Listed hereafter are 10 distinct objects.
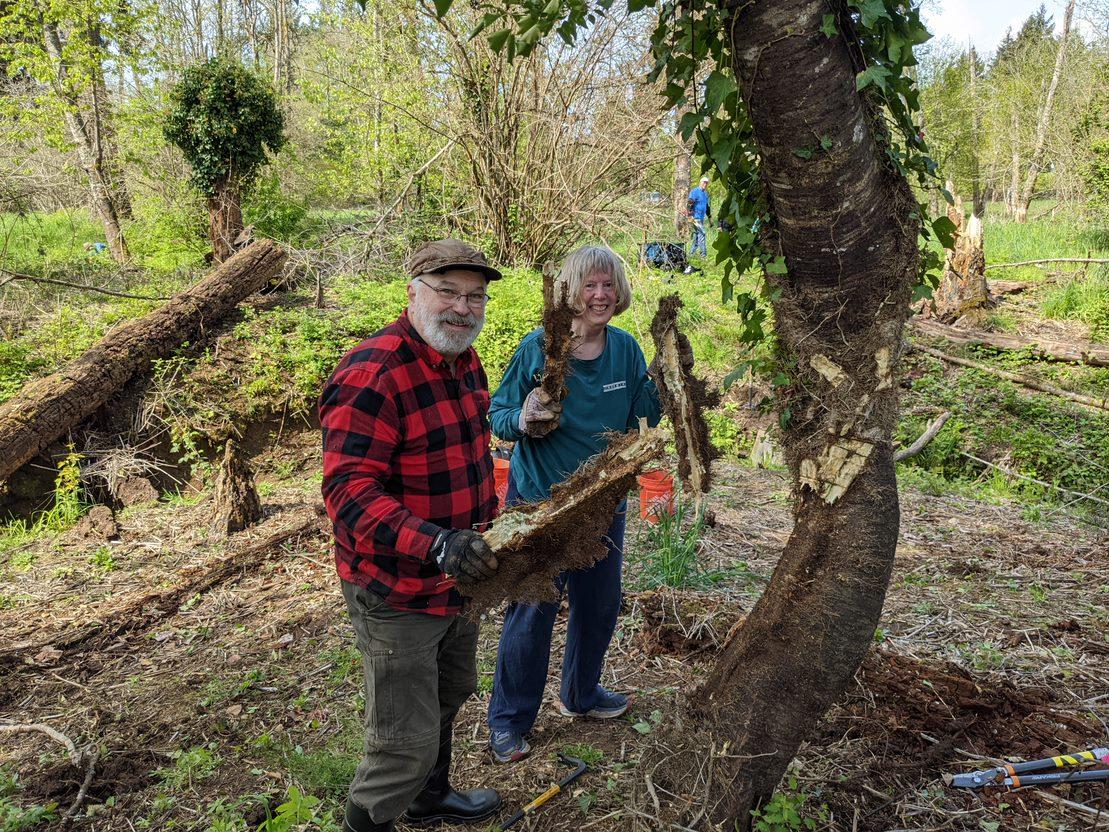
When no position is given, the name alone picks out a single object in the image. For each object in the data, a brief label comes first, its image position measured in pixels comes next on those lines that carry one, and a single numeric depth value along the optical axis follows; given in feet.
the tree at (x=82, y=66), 38.19
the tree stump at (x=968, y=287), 36.11
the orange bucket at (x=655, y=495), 15.16
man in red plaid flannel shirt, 6.74
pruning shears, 7.72
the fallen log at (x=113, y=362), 22.11
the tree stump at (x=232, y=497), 19.93
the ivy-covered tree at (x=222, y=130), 38.86
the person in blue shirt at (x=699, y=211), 48.80
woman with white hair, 9.45
